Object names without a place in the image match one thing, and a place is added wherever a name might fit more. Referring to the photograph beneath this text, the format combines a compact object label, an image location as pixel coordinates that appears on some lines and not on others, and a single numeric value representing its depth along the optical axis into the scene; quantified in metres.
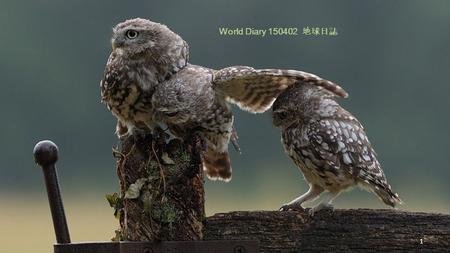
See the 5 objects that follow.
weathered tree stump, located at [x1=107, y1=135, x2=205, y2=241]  6.83
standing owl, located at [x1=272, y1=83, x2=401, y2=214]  7.77
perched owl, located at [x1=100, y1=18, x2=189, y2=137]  8.12
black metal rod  6.86
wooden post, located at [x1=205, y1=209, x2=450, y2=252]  6.59
